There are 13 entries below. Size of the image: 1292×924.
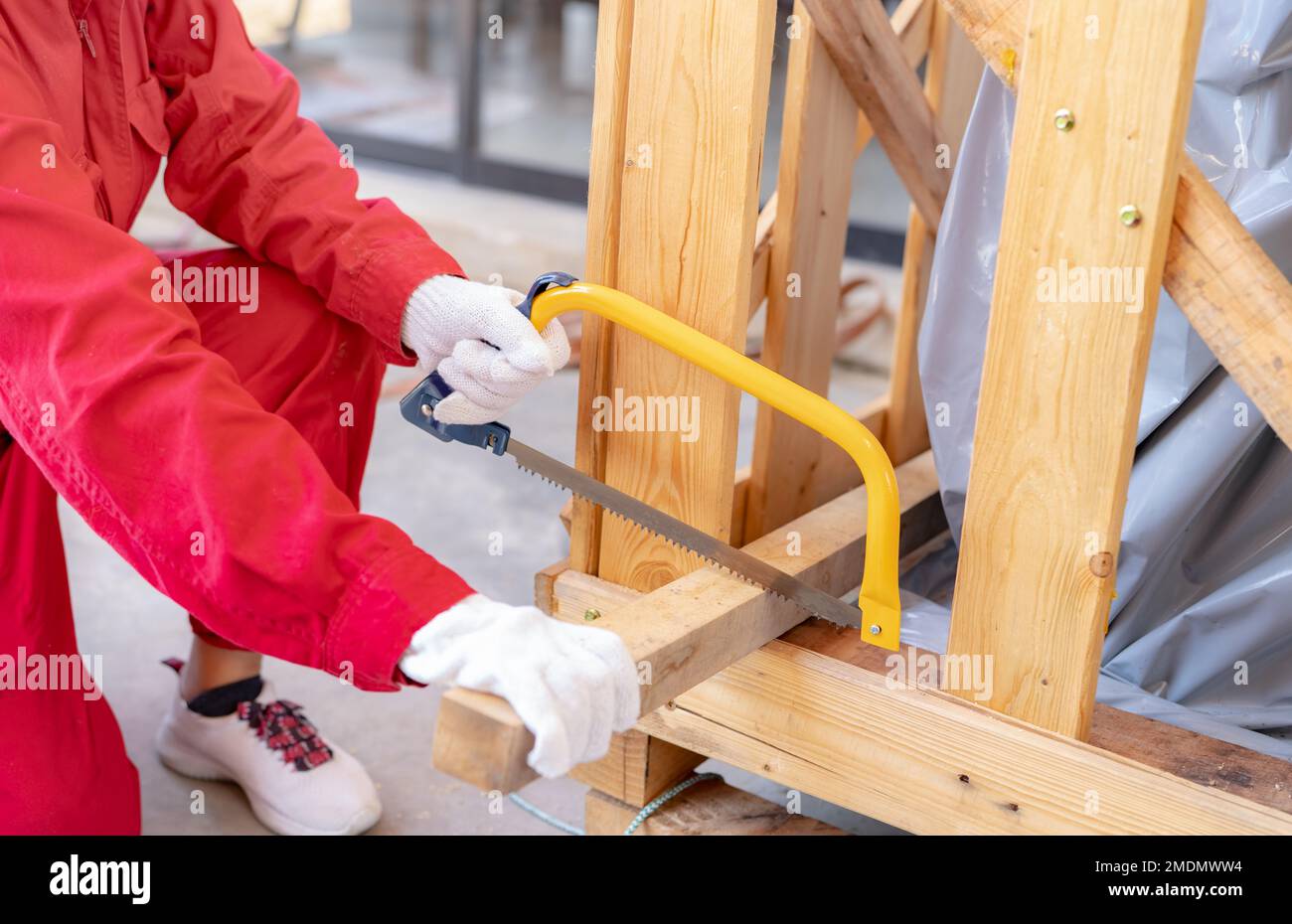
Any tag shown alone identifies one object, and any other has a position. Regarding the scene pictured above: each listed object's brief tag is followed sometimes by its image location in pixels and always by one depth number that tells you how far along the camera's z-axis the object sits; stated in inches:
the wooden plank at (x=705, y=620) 37.9
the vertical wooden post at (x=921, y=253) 72.4
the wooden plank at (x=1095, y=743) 49.1
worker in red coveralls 39.3
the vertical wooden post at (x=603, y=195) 54.1
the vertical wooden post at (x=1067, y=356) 43.6
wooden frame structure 44.1
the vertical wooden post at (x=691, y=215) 52.1
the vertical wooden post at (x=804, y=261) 62.0
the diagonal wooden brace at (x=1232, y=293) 42.9
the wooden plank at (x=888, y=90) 59.9
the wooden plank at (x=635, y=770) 60.0
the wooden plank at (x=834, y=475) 66.2
